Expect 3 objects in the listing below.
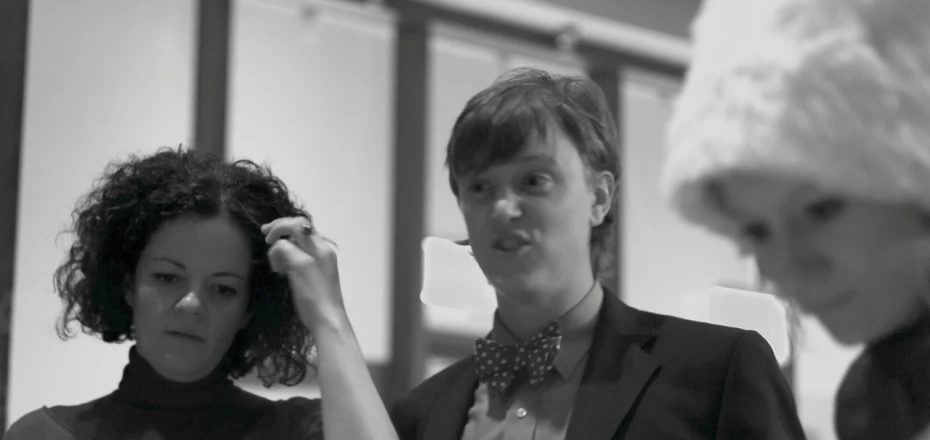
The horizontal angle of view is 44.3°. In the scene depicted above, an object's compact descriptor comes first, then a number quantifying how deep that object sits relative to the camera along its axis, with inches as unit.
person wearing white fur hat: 34.2
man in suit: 65.4
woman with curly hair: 70.1
